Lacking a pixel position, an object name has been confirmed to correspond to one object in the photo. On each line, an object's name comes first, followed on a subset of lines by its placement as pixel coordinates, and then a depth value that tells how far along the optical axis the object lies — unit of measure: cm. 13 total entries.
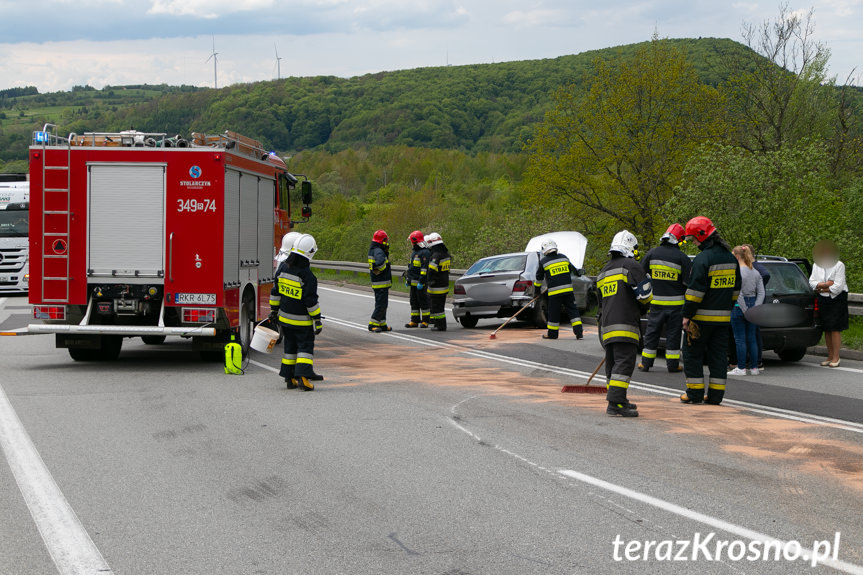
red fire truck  1244
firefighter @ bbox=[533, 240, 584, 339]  1725
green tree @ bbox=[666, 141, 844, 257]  2178
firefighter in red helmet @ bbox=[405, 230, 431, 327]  1895
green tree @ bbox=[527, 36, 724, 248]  3800
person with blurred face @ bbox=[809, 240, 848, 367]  1317
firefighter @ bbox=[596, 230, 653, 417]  919
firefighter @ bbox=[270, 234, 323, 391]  1091
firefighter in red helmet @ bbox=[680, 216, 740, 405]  1002
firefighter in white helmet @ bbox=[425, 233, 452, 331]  1861
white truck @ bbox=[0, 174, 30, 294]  2683
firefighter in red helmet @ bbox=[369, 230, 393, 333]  1816
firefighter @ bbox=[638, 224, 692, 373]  1224
